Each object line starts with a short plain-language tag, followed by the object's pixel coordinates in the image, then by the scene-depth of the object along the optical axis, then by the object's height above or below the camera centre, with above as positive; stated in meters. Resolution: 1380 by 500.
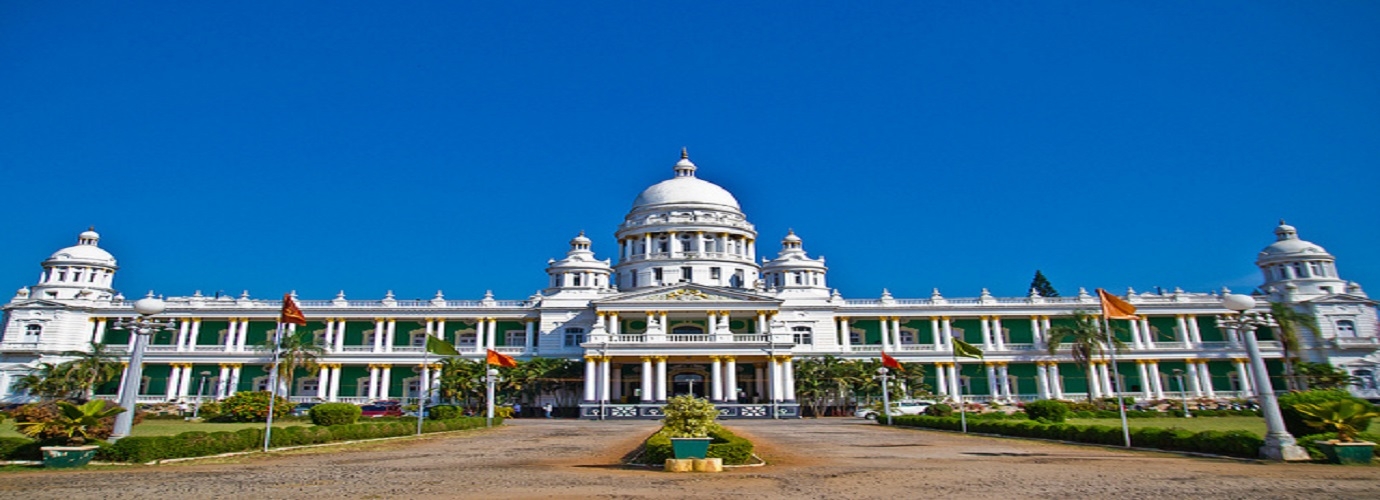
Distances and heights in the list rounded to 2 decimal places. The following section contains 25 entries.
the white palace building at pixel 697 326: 59.38 +7.99
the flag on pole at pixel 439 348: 33.04 +3.55
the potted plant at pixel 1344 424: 17.20 -0.27
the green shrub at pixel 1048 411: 32.06 +0.31
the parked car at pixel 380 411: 45.19 +1.27
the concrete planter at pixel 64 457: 16.88 -0.38
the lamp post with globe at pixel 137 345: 18.81 +2.43
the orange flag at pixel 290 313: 24.22 +3.83
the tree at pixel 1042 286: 98.70 +17.08
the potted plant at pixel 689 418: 16.58 +0.17
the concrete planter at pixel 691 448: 16.06 -0.45
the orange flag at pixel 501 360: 39.02 +3.65
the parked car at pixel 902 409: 47.31 +0.78
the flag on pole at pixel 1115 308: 24.05 +3.38
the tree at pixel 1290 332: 52.34 +5.50
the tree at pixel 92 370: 52.56 +4.73
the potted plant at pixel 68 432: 16.94 +0.17
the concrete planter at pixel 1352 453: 17.17 -0.91
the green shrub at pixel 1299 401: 18.70 +0.26
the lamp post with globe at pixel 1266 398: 17.73 +0.38
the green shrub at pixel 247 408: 40.06 +1.41
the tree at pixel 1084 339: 54.75 +5.60
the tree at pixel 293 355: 53.22 +5.62
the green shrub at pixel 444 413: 37.06 +0.89
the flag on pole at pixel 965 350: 35.41 +3.20
